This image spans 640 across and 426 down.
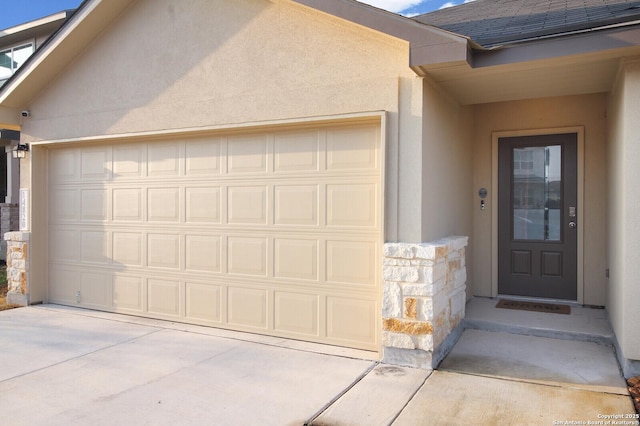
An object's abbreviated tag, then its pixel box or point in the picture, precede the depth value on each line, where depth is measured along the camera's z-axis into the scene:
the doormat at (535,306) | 5.84
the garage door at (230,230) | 4.95
